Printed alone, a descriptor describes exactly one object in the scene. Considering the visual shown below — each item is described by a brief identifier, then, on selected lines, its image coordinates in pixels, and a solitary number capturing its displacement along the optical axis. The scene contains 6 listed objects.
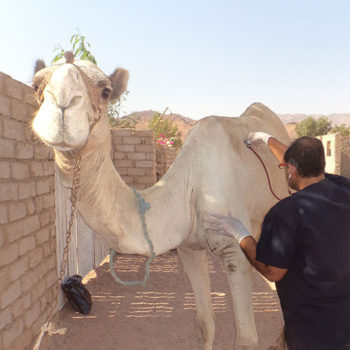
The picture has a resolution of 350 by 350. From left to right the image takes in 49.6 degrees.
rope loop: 2.79
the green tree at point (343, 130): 44.06
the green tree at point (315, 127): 57.41
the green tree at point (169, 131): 22.20
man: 1.97
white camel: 2.04
